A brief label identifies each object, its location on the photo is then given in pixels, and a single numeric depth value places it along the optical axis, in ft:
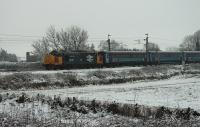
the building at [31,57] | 356.73
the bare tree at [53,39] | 355.77
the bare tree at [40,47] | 382.01
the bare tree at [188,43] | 538.92
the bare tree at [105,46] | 514.76
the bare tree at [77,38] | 355.15
